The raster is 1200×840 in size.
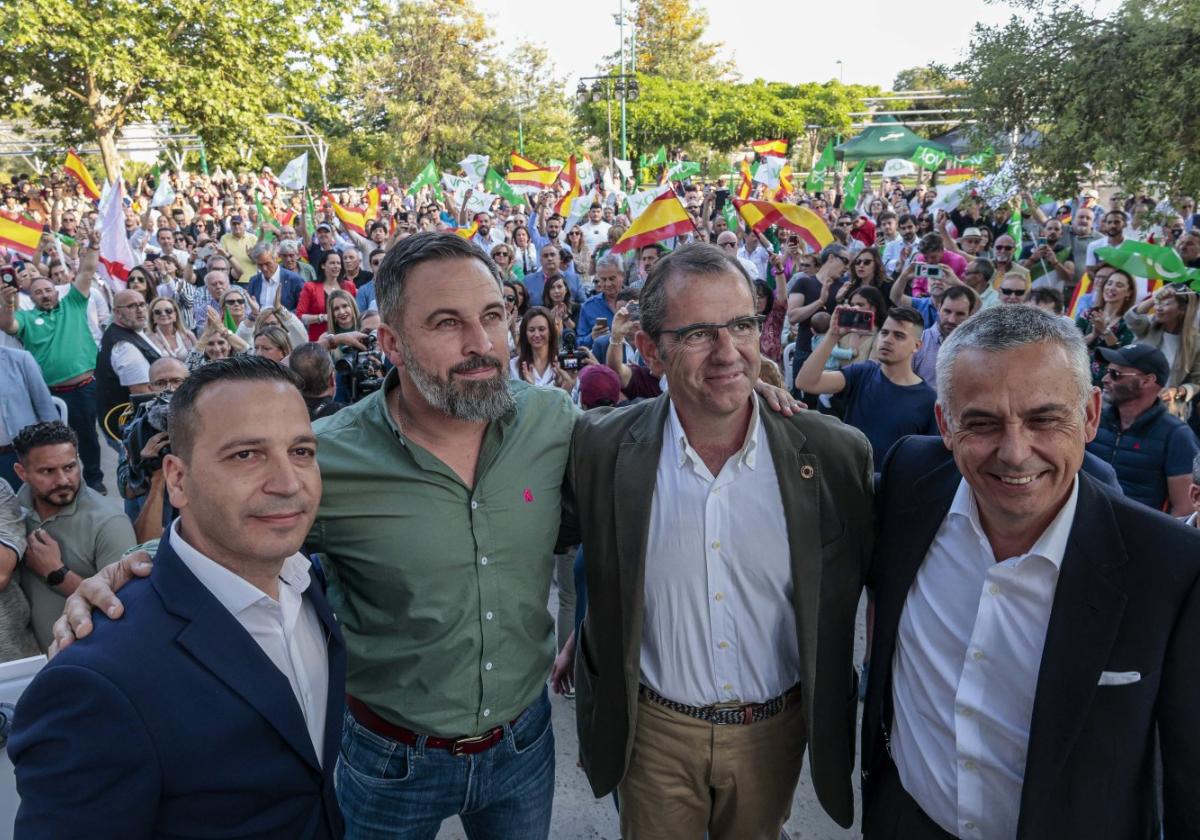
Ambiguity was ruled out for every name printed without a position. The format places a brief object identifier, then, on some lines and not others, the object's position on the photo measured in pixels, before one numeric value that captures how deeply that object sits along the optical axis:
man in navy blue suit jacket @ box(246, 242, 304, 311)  9.49
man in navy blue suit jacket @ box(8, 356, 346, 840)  1.37
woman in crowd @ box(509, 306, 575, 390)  5.91
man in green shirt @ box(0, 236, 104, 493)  6.77
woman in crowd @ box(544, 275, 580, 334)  8.41
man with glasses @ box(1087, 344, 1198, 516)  4.06
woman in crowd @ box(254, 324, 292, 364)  5.85
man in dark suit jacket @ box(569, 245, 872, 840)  2.18
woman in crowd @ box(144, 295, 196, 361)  6.84
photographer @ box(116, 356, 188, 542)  3.77
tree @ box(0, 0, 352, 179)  20.11
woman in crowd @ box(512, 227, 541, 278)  12.16
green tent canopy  23.45
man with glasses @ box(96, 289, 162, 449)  6.28
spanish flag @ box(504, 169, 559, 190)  15.59
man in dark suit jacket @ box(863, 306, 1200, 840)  1.63
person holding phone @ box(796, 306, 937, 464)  4.56
